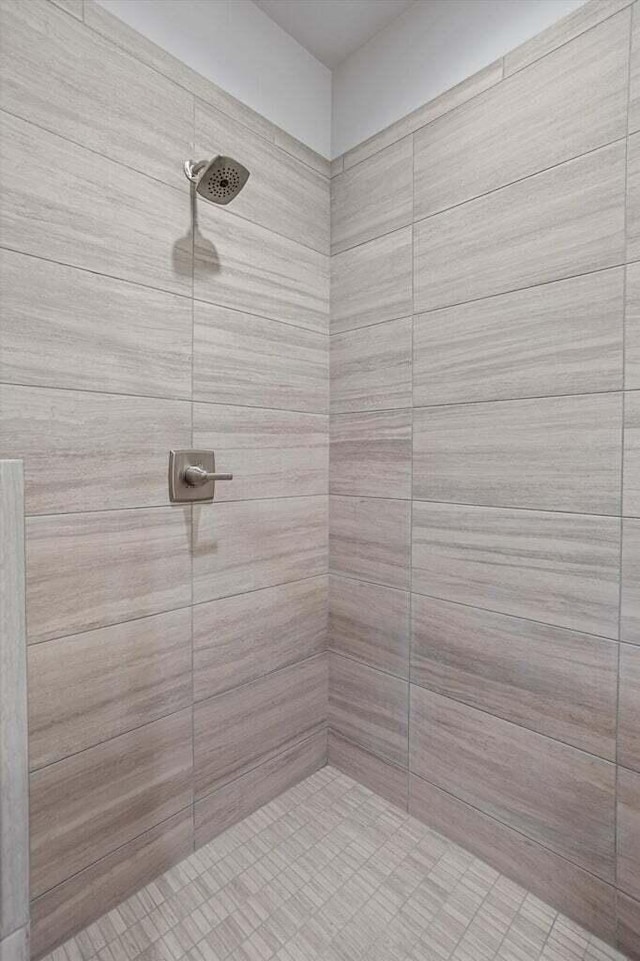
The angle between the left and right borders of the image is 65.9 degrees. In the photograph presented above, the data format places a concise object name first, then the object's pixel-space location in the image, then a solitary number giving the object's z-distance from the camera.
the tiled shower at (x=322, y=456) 1.03
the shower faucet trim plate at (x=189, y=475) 1.21
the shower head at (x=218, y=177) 1.13
